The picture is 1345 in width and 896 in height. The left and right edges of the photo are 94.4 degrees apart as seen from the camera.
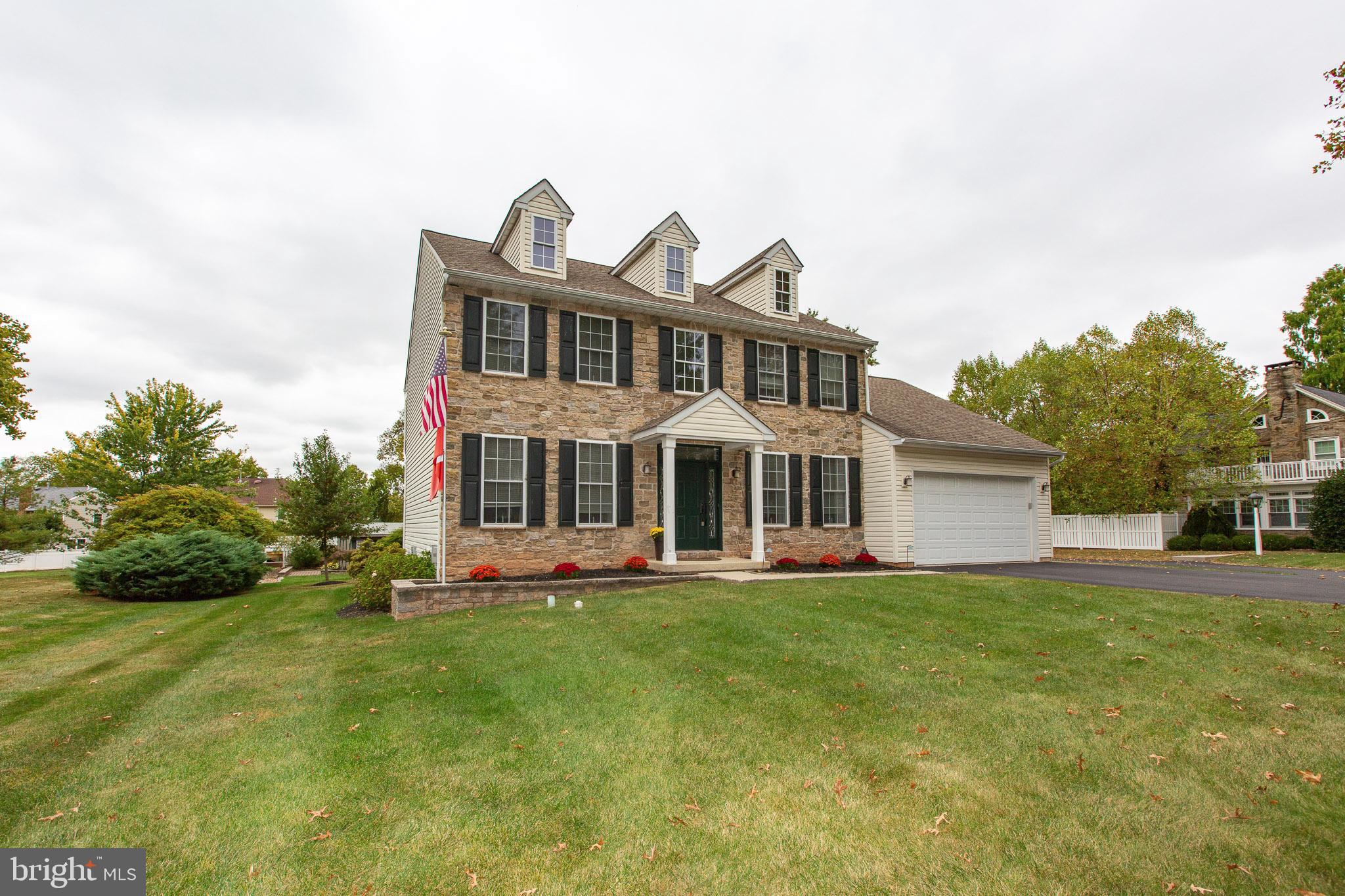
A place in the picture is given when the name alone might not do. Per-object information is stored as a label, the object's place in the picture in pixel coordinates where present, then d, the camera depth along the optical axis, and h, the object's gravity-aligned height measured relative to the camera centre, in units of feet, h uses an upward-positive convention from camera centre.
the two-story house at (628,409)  39.83 +5.96
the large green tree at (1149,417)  73.00 +8.63
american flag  37.86 +6.11
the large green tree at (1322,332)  100.27 +25.89
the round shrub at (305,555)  79.46 -8.26
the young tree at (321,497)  57.82 -0.27
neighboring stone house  82.89 +5.65
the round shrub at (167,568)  44.86 -5.44
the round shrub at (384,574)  37.52 -5.09
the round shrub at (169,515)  55.88 -1.91
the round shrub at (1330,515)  65.92 -3.03
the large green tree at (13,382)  61.46 +11.38
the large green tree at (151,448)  82.17 +6.45
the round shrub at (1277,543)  69.26 -6.38
